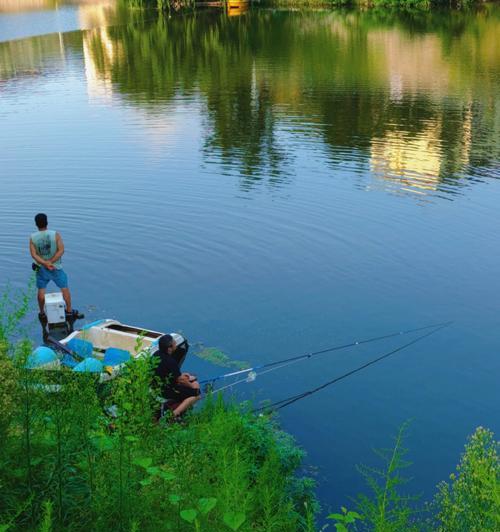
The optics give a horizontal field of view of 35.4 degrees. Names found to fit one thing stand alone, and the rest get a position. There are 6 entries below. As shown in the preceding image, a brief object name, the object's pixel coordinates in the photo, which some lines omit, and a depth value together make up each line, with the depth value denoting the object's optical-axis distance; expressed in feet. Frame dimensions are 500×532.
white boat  34.91
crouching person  34.78
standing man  48.21
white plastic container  46.65
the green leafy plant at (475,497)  23.05
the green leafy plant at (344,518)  21.66
